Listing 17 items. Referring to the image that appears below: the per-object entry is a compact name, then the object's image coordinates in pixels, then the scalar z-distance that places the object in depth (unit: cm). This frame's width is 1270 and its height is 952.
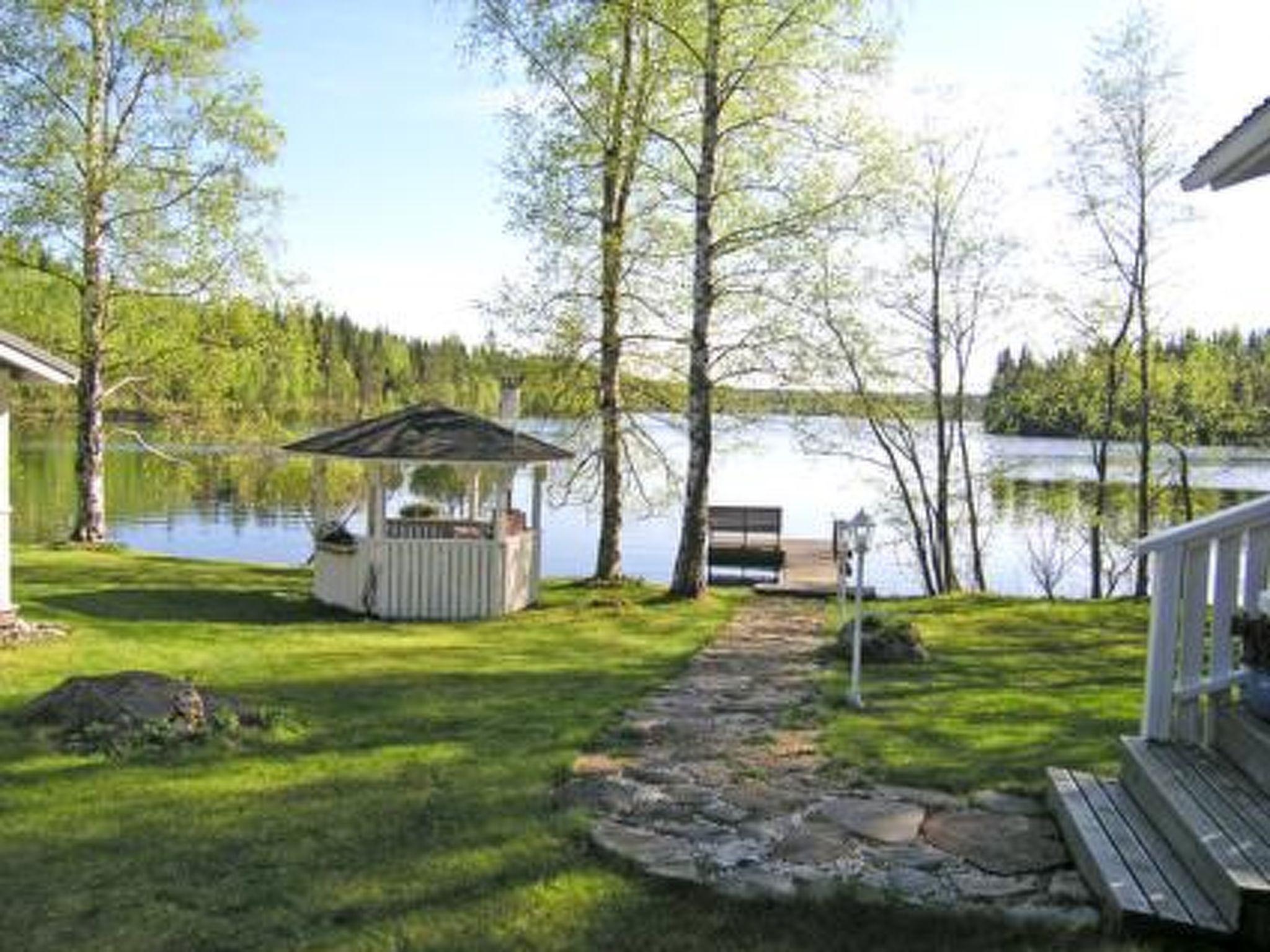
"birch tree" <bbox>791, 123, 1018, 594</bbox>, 1958
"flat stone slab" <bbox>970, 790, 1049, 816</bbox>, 599
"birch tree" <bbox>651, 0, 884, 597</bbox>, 1385
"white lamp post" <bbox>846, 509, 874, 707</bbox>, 863
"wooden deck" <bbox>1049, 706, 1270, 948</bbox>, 421
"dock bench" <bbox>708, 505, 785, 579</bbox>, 2069
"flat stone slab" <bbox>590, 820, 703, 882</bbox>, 513
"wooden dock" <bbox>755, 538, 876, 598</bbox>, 1605
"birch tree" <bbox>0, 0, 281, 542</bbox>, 1772
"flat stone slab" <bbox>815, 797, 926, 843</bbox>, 563
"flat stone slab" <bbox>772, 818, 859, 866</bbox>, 529
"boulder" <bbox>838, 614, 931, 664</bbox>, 1060
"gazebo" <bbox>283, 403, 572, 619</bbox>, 1387
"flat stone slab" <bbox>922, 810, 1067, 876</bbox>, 524
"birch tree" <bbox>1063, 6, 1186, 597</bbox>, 1811
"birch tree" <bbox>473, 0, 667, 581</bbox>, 1517
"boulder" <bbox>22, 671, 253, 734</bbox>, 718
